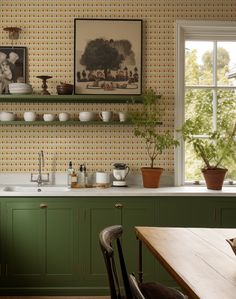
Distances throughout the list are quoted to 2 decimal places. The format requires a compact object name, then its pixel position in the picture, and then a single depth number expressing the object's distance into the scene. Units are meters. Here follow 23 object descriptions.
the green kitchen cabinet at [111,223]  3.75
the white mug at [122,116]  4.16
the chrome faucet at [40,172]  4.21
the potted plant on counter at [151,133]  4.06
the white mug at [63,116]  4.14
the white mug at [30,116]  4.13
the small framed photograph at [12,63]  4.25
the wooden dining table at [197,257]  1.58
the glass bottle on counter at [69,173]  4.15
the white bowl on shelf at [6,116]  4.12
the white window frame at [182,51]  4.30
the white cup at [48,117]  4.12
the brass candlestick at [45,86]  4.12
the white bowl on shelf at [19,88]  4.05
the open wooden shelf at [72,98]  4.04
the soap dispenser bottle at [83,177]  4.18
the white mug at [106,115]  4.14
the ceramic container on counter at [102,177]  4.09
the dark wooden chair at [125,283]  1.81
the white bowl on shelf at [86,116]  4.14
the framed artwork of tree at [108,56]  4.28
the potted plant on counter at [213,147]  4.01
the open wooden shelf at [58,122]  4.09
